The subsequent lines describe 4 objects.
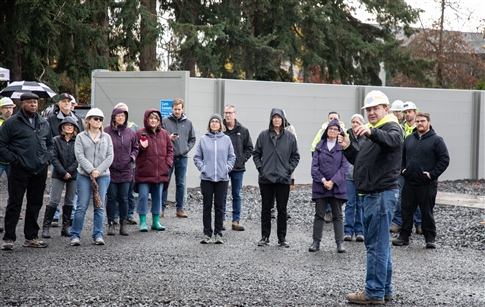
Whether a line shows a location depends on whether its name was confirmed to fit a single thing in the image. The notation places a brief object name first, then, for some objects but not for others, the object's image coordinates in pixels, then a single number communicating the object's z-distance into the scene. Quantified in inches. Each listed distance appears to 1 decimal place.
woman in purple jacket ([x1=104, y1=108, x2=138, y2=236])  439.8
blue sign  606.1
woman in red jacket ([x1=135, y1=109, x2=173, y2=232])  458.3
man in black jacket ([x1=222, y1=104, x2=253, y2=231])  477.7
